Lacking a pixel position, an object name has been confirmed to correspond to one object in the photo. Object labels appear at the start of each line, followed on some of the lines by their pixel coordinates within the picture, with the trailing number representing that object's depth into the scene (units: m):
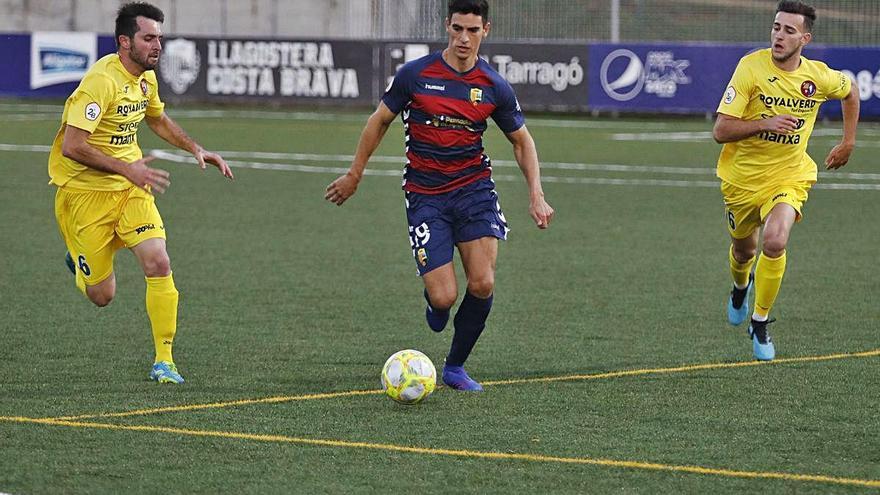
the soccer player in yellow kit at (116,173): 15.70
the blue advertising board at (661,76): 56.91
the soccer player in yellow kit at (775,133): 17.75
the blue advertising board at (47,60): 61.97
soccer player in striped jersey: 15.59
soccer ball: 14.89
